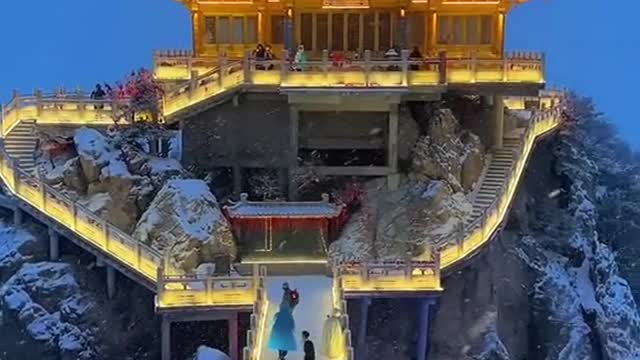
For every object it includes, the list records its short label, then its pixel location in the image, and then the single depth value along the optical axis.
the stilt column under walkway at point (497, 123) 29.25
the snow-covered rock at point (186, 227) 24.53
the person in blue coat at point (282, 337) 19.50
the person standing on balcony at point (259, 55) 27.22
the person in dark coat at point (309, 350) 19.11
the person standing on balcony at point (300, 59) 26.95
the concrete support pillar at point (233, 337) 23.04
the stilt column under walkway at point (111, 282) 25.05
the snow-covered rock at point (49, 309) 24.62
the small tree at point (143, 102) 28.41
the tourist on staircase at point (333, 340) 19.83
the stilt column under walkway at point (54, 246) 25.52
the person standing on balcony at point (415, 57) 27.39
